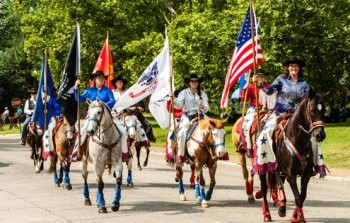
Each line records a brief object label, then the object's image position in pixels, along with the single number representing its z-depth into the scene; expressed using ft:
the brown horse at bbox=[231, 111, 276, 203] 44.91
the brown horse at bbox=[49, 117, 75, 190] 54.85
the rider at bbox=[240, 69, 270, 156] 45.91
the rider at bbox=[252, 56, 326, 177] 37.52
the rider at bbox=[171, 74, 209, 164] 47.70
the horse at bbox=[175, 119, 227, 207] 43.92
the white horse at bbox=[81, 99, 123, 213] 42.16
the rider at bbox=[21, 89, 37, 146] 70.85
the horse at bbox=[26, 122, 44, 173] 69.92
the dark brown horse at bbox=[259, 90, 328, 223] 33.45
